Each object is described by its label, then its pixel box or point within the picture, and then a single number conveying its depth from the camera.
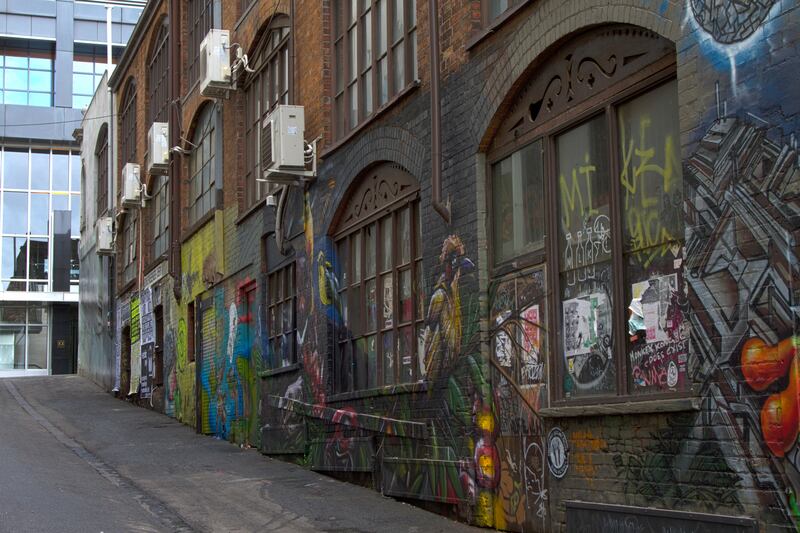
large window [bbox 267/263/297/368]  16.00
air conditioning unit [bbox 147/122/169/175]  23.83
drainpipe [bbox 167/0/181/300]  23.17
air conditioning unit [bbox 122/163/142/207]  27.03
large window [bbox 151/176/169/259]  25.31
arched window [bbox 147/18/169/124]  25.34
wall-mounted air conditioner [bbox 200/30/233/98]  18.70
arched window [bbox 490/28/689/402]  7.86
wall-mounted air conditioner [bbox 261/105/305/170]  14.66
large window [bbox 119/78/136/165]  29.58
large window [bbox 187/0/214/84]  21.62
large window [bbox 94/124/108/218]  33.34
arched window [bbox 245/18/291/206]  16.83
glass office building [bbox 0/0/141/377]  44.50
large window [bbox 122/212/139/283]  28.95
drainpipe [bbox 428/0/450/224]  11.02
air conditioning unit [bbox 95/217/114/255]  30.92
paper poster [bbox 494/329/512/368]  9.91
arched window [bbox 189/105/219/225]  20.81
